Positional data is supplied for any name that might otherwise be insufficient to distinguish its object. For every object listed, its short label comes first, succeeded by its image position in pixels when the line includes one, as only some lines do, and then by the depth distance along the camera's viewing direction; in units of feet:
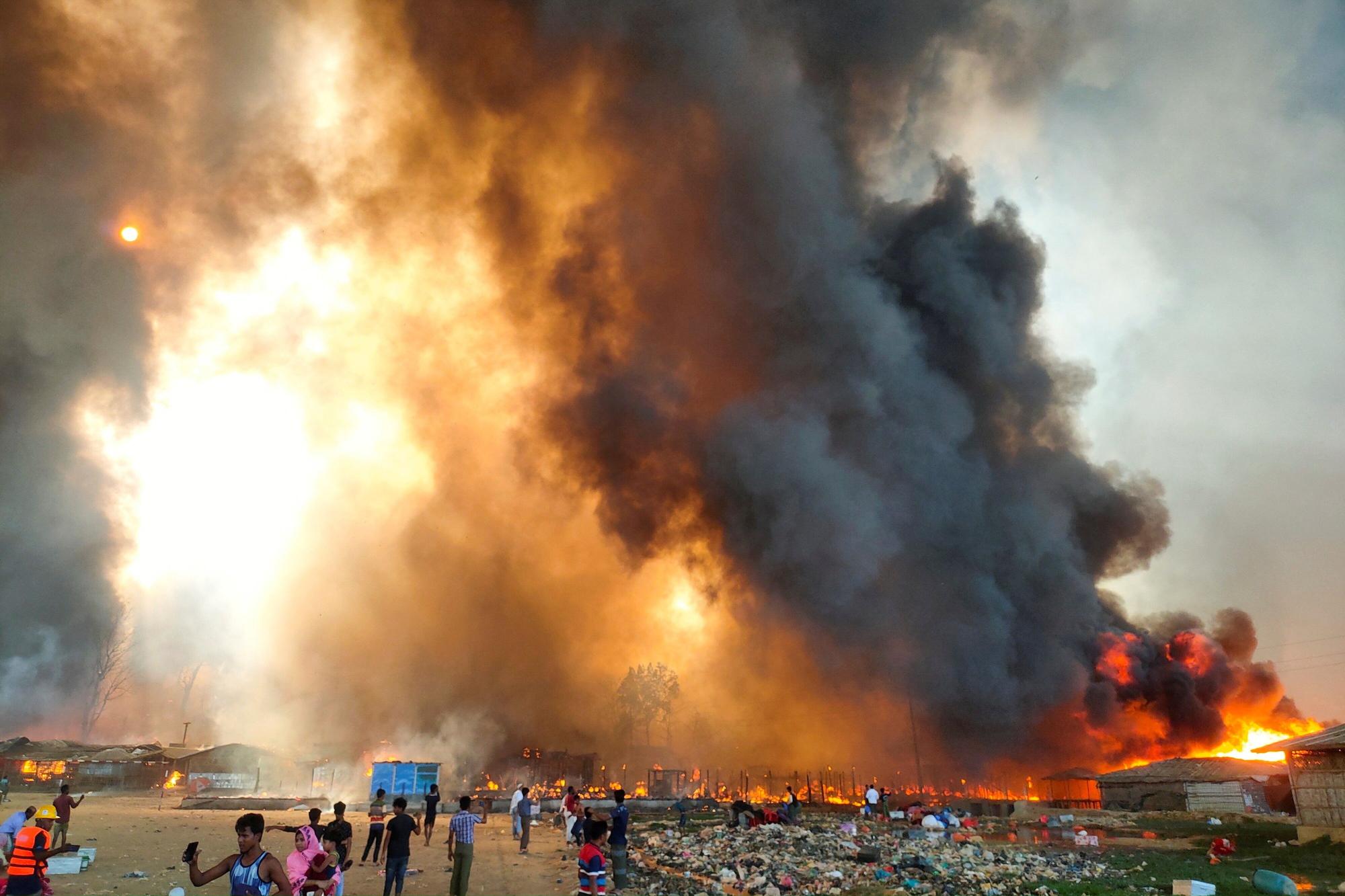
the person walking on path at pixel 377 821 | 61.62
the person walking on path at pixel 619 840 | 56.90
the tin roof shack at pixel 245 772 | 181.68
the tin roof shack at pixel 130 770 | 187.93
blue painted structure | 145.18
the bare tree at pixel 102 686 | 259.39
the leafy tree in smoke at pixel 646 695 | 272.72
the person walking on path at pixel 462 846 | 49.62
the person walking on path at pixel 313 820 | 39.18
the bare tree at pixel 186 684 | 297.74
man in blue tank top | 25.90
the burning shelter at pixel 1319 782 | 88.79
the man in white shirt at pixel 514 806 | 82.64
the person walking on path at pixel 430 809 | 74.96
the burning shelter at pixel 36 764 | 188.85
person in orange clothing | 33.88
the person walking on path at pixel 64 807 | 68.49
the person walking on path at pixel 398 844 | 48.03
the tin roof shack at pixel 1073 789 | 169.17
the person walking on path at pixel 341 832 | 47.19
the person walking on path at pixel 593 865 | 32.14
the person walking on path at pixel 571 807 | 74.38
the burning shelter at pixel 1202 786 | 147.23
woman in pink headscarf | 35.17
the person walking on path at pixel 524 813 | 78.64
